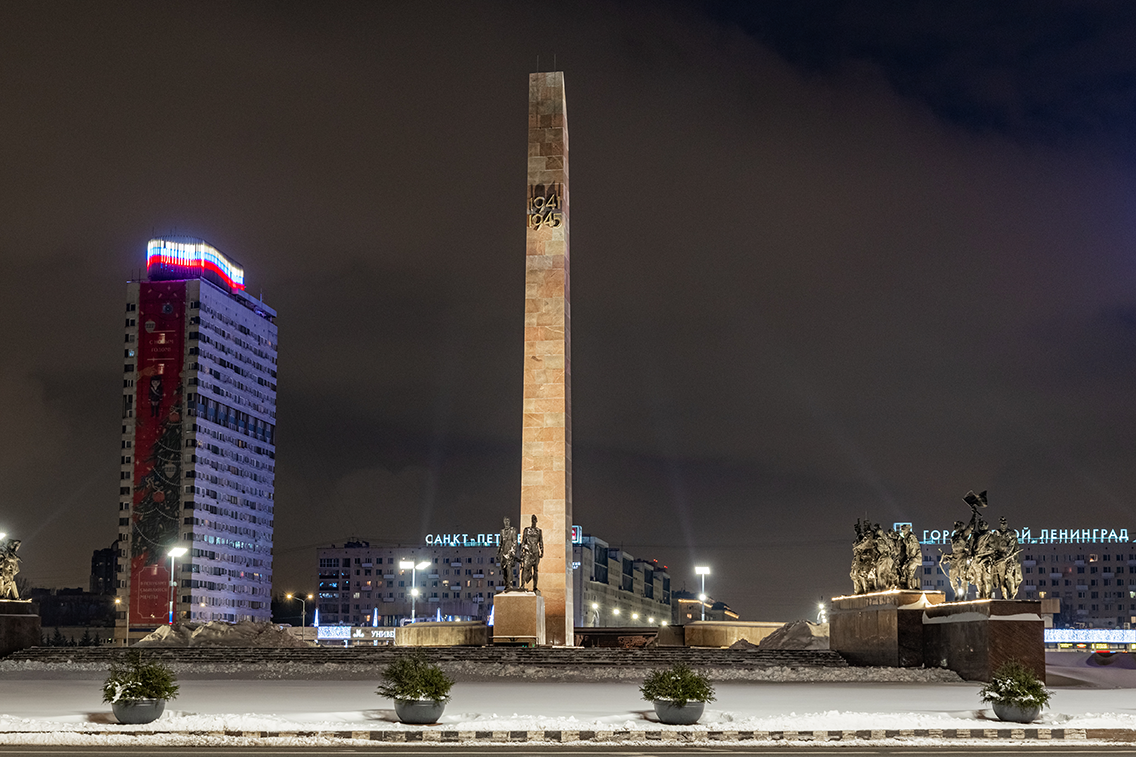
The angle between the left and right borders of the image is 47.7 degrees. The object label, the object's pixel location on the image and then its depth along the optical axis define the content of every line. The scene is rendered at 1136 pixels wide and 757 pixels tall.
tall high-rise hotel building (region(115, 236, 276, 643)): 163.12
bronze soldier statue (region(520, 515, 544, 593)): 40.00
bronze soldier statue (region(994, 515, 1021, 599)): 28.45
